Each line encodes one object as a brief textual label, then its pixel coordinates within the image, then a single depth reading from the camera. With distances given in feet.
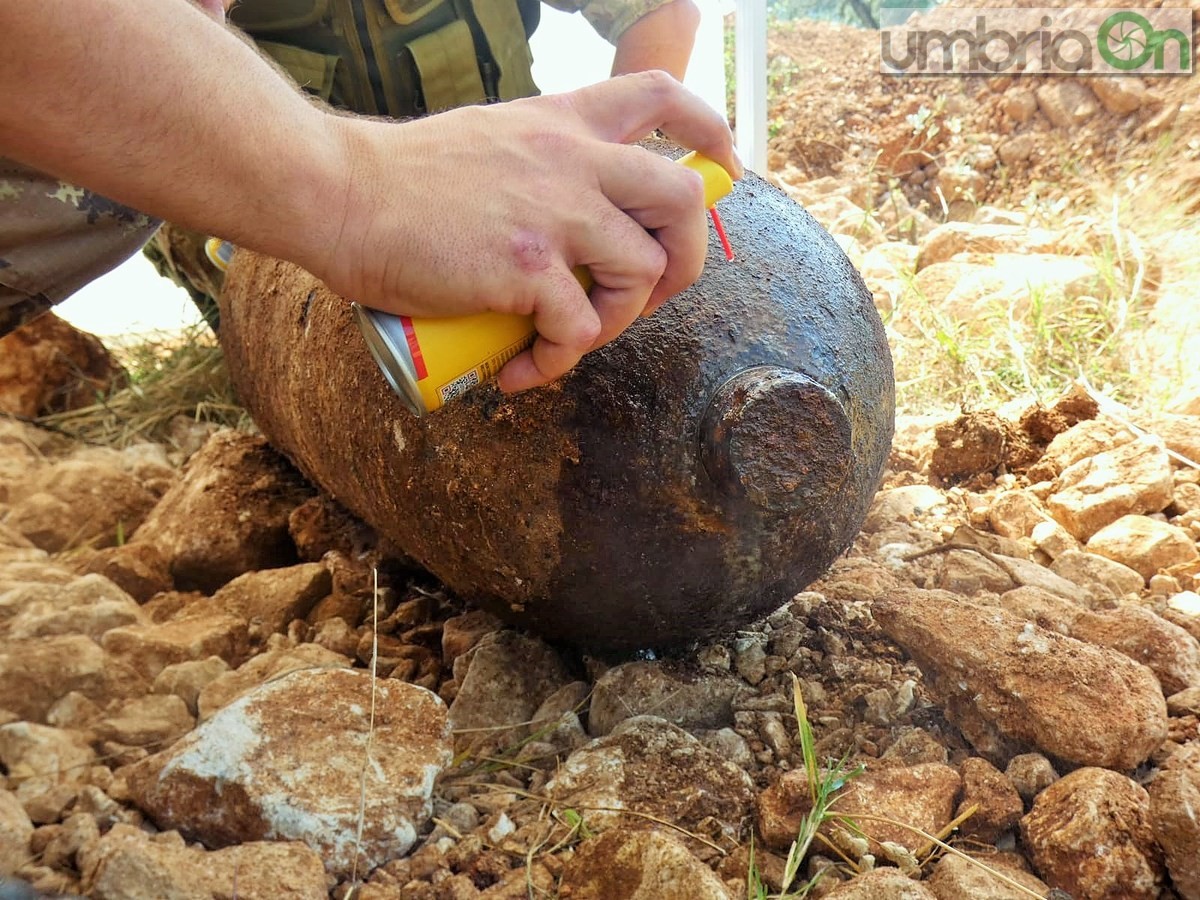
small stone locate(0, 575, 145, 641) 6.47
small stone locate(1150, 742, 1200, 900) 4.06
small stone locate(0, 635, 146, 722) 5.84
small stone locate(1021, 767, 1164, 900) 4.12
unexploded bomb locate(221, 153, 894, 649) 4.44
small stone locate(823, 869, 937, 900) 3.90
